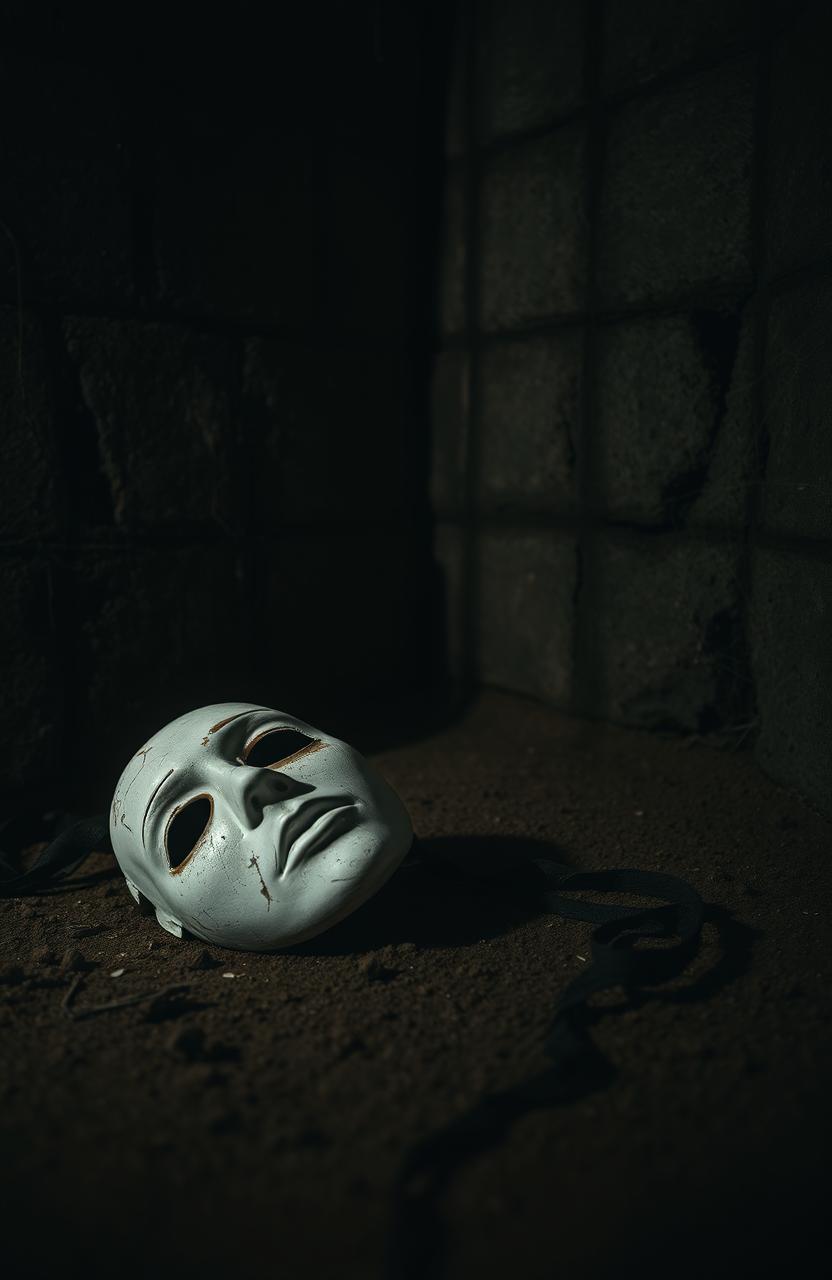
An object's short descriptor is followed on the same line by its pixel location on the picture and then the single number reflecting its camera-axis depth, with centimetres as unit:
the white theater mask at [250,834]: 66
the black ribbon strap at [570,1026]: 49
